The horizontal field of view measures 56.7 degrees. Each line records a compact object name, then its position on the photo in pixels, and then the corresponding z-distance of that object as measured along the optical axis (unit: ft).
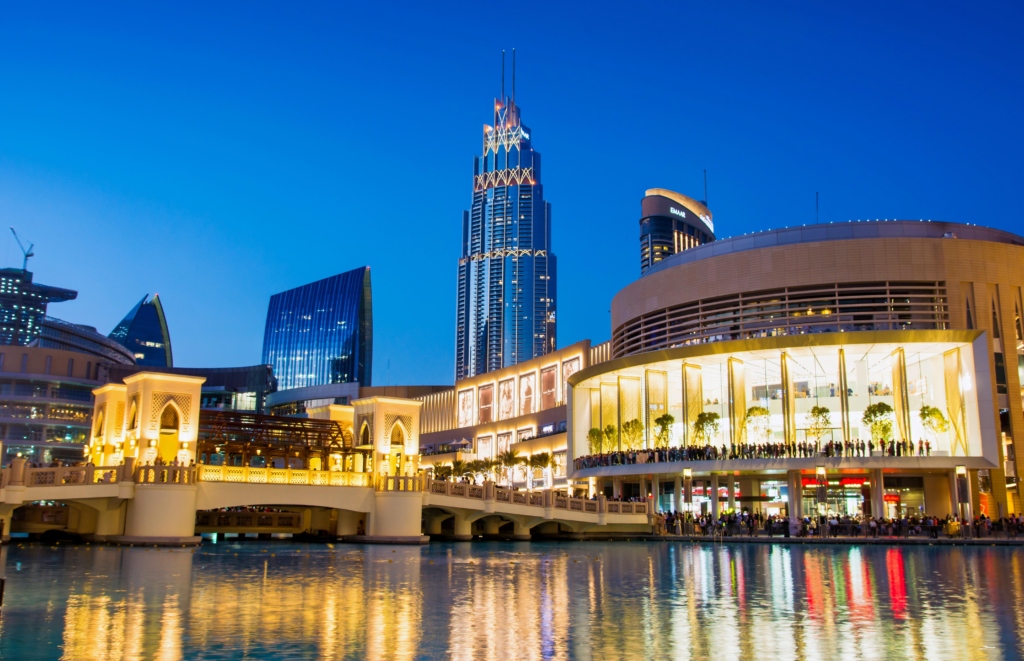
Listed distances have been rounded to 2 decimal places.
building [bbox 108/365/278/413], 533.55
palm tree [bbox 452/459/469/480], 284.00
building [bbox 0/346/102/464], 305.32
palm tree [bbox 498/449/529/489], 265.75
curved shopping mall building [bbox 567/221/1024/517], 164.96
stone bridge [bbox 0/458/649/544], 123.13
